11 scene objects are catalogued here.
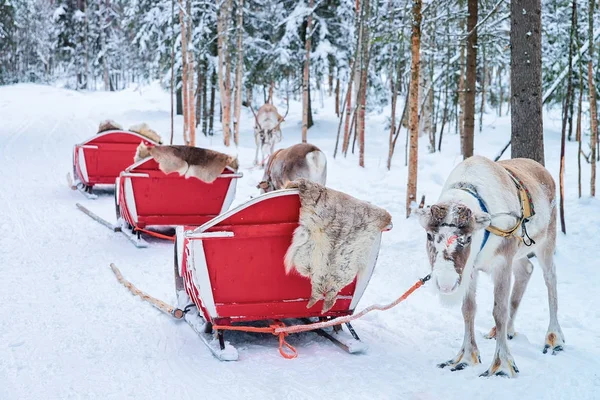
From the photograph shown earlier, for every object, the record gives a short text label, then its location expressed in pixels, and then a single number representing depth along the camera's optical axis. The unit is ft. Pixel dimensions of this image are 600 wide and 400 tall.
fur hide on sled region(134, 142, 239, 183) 26.18
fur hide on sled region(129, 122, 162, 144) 42.01
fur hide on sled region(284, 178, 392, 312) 14.46
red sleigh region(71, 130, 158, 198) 40.70
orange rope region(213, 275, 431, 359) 14.71
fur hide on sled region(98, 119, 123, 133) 43.24
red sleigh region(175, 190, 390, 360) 14.57
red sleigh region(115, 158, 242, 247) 27.45
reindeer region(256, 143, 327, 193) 29.60
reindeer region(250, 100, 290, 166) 58.59
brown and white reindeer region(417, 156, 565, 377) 12.66
